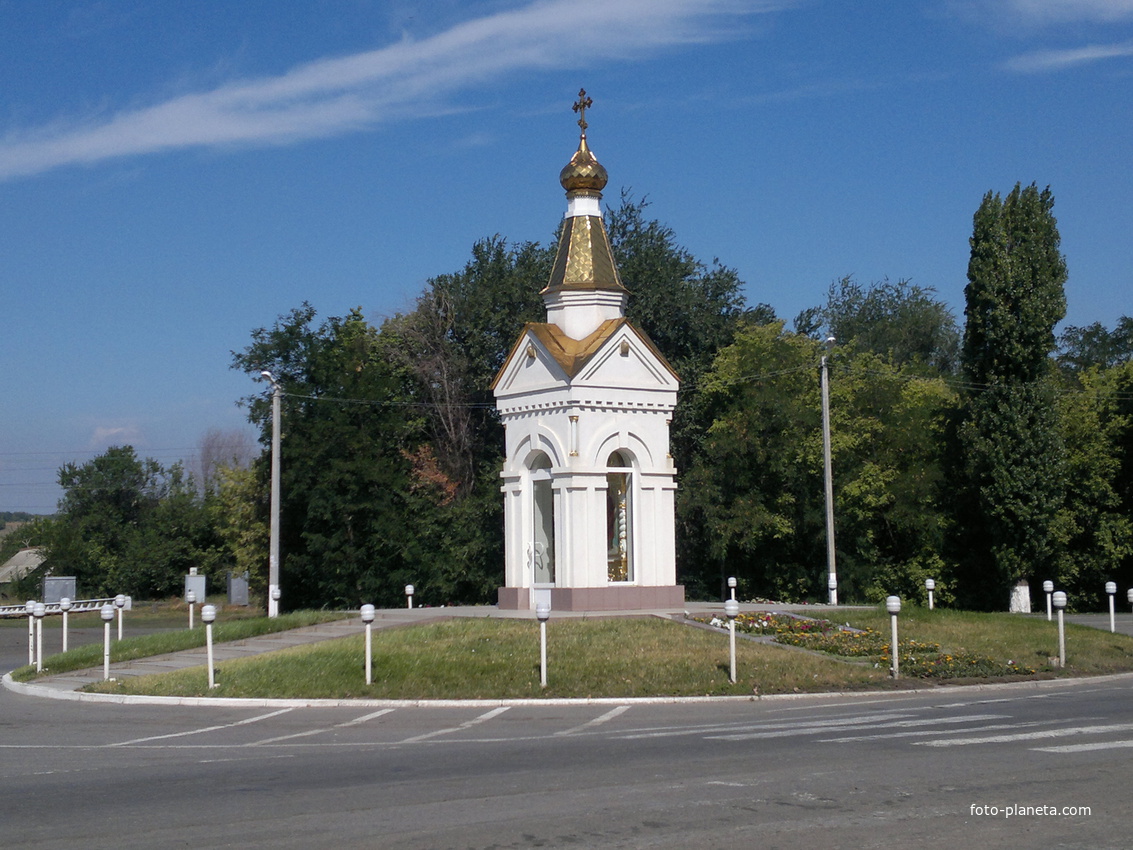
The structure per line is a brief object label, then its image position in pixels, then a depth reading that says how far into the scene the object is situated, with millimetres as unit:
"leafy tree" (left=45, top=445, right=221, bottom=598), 72062
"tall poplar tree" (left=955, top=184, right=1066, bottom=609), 42344
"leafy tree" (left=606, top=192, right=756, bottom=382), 48312
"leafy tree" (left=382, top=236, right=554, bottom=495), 48531
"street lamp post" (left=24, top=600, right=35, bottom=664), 23375
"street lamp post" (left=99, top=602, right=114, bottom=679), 20422
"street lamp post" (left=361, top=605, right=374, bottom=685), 18875
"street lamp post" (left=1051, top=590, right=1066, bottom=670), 21781
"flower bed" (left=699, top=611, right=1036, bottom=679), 20625
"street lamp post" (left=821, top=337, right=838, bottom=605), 35688
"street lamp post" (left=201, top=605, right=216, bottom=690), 18969
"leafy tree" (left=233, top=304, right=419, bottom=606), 45531
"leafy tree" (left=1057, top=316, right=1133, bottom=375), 71125
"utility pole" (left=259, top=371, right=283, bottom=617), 33906
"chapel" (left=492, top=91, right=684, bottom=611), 26125
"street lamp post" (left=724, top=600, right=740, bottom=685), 18734
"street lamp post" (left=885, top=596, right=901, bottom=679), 19547
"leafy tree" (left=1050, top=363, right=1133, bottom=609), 45594
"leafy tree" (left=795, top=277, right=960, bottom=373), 78562
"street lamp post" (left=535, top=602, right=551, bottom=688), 18469
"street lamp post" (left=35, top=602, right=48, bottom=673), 23055
